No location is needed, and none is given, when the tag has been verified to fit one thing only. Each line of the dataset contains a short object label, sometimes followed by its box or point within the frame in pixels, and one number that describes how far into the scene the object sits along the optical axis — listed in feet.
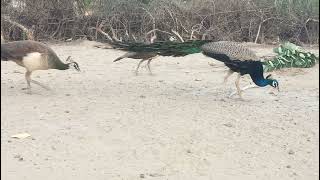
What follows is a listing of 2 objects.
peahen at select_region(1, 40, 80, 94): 22.43
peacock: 23.97
